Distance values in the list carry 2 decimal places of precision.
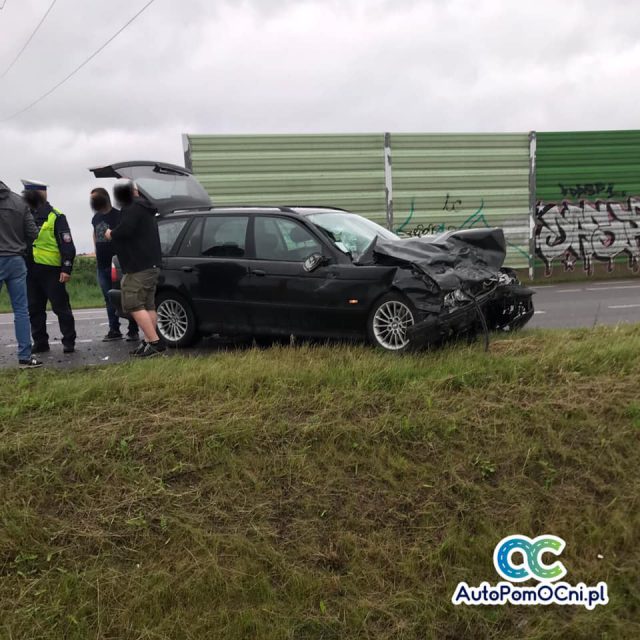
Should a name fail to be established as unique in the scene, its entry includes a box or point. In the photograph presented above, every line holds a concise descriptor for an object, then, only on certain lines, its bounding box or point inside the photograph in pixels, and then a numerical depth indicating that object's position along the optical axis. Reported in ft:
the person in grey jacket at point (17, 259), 18.88
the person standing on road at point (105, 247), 23.89
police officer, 21.97
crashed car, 17.80
